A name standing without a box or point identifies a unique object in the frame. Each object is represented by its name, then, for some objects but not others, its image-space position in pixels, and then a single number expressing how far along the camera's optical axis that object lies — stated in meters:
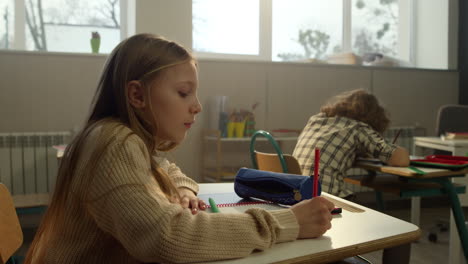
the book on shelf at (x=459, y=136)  3.16
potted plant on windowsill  3.58
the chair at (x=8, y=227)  1.01
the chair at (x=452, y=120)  3.63
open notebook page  1.16
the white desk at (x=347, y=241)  0.80
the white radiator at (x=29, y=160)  3.24
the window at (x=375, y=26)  4.79
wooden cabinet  3.62
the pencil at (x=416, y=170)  2.12
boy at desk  2.52
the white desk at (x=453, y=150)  2.48
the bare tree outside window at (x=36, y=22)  3.68
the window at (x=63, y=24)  3.64
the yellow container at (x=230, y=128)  3.68
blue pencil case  1.17
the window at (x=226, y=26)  4.17
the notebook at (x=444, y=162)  2.24
